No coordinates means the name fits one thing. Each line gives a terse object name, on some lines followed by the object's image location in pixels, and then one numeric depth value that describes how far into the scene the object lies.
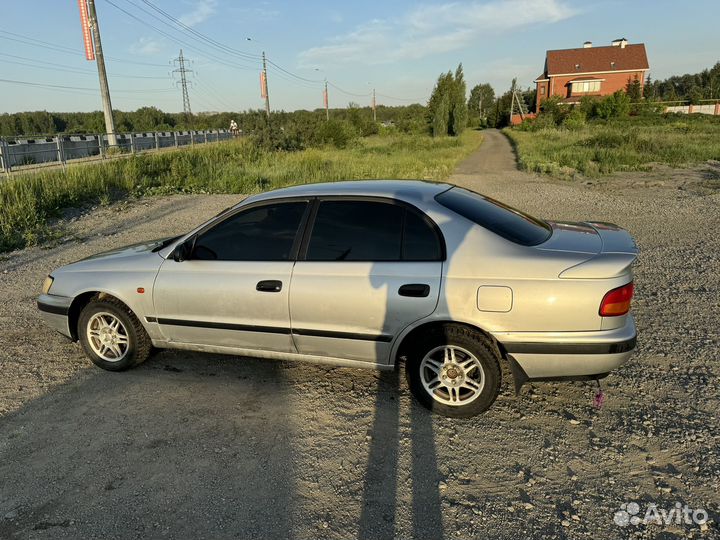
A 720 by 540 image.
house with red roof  72.12
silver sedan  3.25
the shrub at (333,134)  33.75
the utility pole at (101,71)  27.02
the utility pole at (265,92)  41.59
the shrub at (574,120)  49.52
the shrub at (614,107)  55.59
